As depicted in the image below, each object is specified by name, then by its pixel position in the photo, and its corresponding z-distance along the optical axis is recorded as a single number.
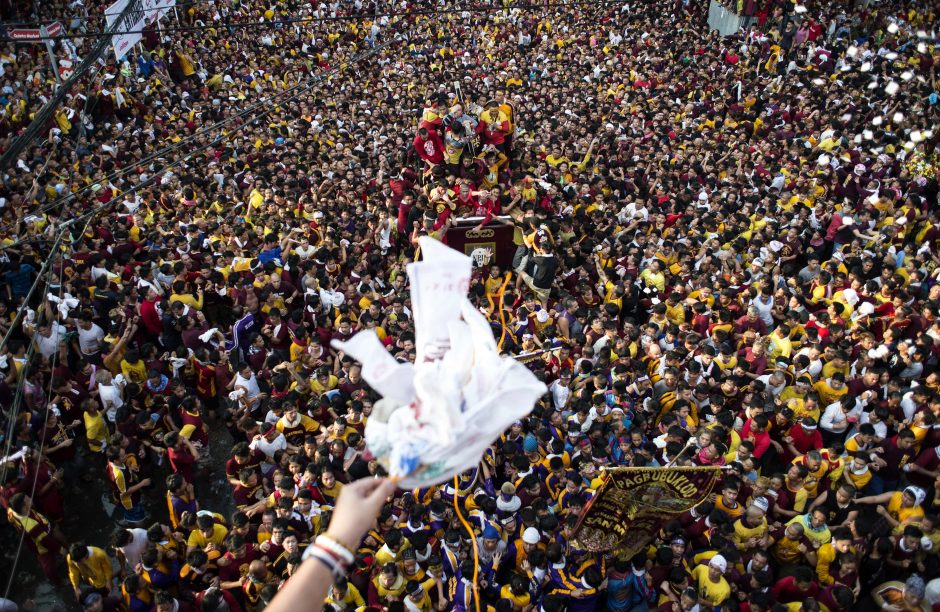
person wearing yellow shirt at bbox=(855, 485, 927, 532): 5.49
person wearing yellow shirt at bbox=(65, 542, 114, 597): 5.08
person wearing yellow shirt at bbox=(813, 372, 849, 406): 6.73
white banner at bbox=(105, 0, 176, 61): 12.61
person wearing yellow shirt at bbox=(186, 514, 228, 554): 5.28
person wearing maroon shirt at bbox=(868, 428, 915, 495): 6.05
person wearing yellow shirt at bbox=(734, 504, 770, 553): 5.33
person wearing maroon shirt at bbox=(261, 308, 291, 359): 7.77
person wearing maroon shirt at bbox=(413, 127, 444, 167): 10.07
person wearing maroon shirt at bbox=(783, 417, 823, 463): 6.34
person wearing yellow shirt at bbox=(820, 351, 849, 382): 6.92
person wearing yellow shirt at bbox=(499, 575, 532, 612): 4.91
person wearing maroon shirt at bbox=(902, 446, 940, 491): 6.10
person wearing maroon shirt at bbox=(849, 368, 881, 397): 6.75
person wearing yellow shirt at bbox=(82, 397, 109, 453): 6.54
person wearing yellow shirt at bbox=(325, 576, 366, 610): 4.82
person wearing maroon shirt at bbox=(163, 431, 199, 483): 6.16
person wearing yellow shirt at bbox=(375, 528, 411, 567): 5.04
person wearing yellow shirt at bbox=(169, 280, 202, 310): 7.97
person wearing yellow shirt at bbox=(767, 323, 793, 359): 7.42
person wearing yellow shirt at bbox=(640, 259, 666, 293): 8.71
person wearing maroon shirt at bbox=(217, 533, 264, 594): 5.17
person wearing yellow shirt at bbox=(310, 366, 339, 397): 6.93
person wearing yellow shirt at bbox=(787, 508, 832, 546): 5.30
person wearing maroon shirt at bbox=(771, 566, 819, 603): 4.83
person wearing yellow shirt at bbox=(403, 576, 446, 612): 4.93
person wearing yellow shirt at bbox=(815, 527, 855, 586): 5.18
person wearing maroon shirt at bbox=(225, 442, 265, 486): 6.06
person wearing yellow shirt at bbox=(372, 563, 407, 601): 4.82
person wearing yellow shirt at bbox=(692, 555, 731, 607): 4.93
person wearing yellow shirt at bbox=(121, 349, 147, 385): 7.20
